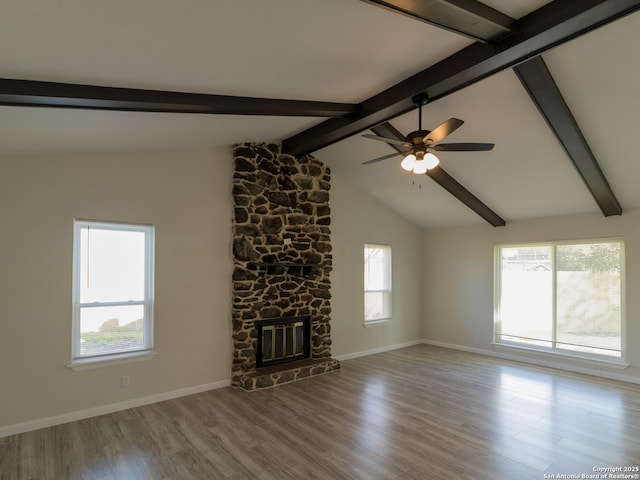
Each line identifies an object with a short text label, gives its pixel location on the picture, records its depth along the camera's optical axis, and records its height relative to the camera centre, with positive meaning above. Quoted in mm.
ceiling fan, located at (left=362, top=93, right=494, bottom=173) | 3414 +959
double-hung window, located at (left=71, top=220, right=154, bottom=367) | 4227 -500
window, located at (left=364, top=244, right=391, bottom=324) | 7234 -651
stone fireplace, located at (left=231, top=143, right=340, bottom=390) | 5340 -273
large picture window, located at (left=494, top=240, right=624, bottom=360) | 5711 -751
